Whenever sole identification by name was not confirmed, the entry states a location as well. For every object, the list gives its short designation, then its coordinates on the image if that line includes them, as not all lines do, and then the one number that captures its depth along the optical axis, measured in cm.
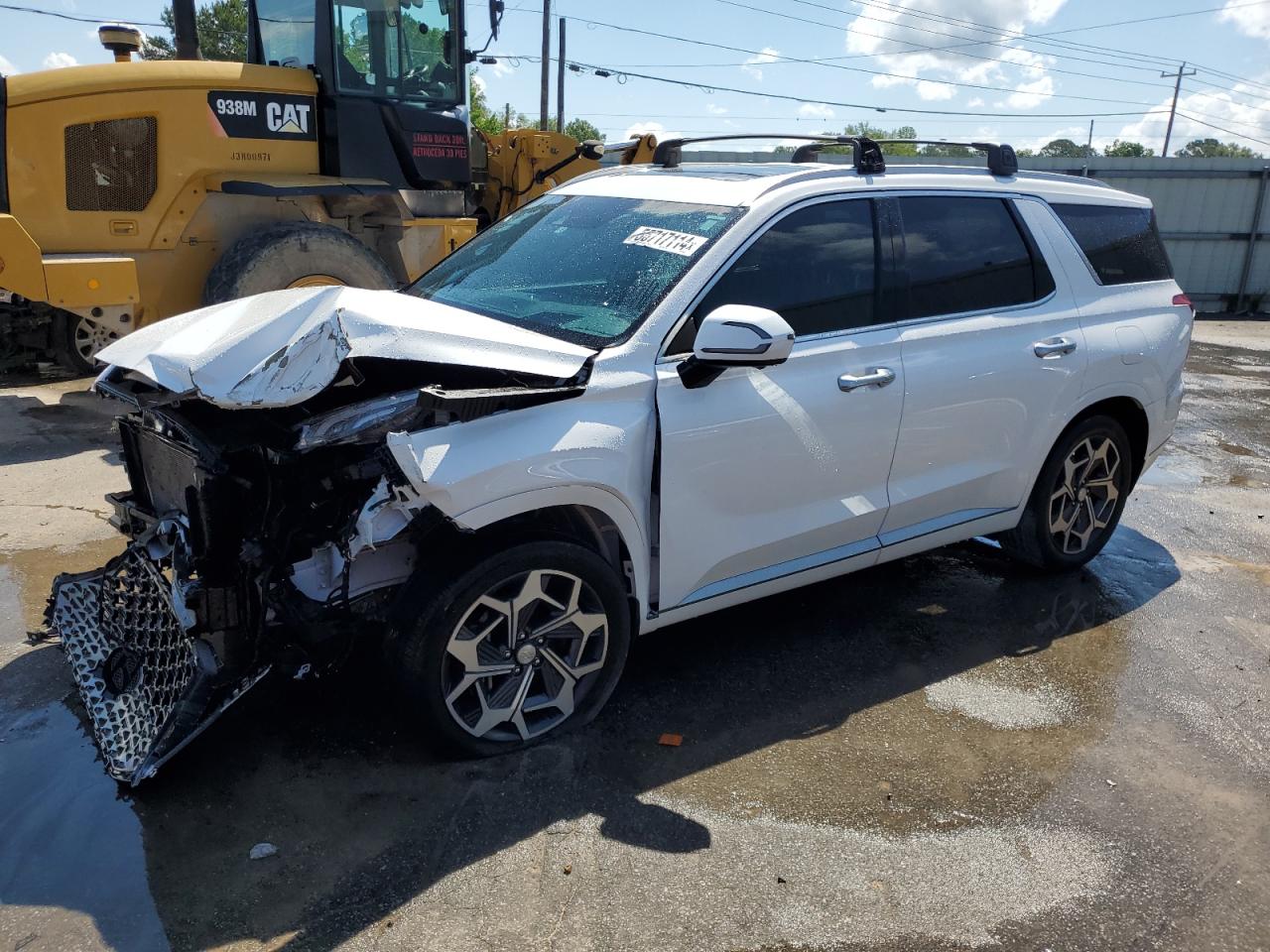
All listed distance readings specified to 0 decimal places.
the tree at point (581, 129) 5421
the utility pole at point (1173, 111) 5703
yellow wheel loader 717
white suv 311
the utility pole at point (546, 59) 3225
